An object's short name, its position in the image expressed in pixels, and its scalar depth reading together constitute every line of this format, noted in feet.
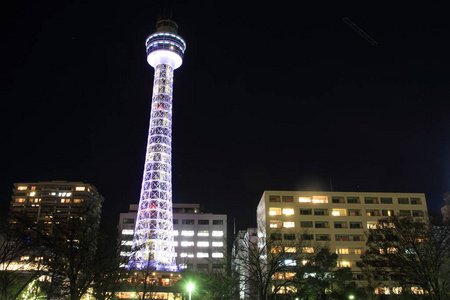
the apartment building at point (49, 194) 358.45
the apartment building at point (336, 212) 226.58
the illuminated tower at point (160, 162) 236.43
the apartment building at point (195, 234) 312.56
